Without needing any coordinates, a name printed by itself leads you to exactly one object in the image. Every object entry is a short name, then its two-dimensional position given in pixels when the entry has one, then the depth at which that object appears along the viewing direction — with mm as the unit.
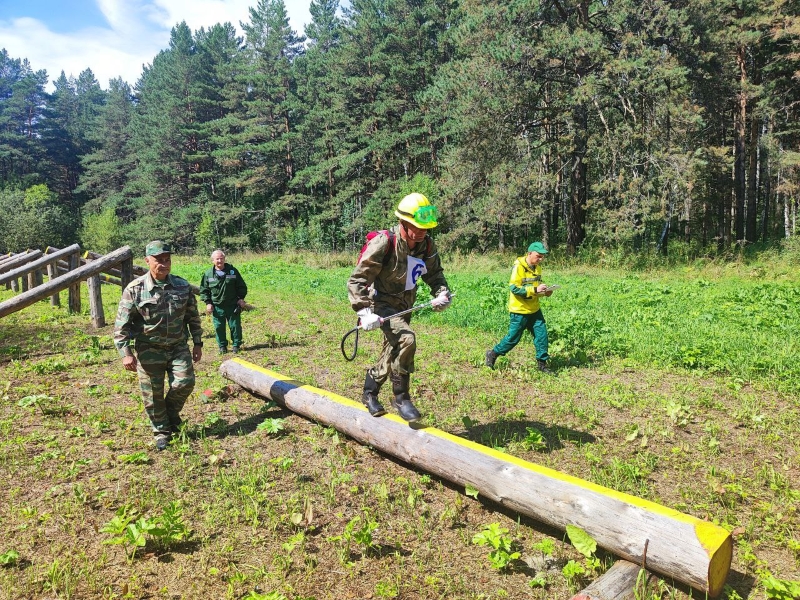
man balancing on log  4695
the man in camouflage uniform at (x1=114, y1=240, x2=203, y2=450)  5116
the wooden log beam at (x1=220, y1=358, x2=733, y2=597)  3037
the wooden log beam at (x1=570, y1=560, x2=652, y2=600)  2980
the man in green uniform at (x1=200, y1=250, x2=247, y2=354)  9117
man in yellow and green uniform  7410
